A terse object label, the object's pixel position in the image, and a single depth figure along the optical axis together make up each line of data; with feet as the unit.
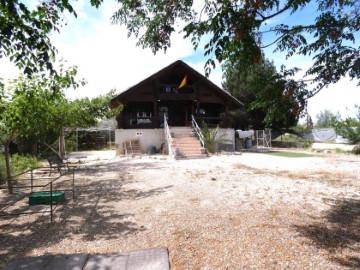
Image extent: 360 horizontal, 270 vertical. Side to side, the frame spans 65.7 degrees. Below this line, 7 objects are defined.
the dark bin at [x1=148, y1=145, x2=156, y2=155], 63.98
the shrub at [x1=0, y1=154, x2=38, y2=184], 34.45
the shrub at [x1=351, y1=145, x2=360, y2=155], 61.30
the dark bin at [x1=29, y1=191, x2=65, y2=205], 22.27
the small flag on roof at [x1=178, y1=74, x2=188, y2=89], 69.79
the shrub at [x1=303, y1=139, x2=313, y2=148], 80.87
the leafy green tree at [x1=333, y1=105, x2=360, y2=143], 67.26
